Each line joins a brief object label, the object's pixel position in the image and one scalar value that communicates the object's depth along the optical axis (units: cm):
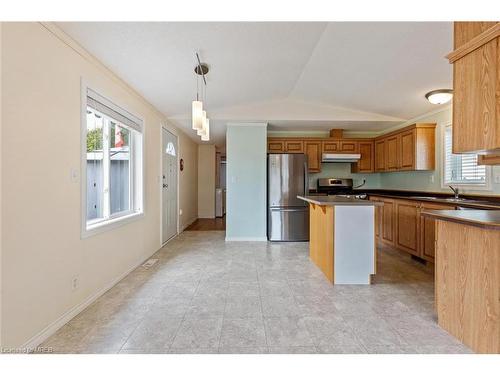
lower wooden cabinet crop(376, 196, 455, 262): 315
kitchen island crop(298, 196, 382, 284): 265
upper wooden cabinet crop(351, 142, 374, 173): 507
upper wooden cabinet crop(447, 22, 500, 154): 148
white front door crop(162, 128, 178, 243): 427
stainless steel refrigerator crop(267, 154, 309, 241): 456
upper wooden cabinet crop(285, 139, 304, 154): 498
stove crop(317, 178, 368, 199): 502
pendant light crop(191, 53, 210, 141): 230
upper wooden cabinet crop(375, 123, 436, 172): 393
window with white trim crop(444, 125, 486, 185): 322
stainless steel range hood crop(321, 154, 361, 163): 484
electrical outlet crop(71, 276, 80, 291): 197
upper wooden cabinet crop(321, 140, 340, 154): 501
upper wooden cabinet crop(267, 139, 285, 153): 497
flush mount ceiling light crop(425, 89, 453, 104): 325
